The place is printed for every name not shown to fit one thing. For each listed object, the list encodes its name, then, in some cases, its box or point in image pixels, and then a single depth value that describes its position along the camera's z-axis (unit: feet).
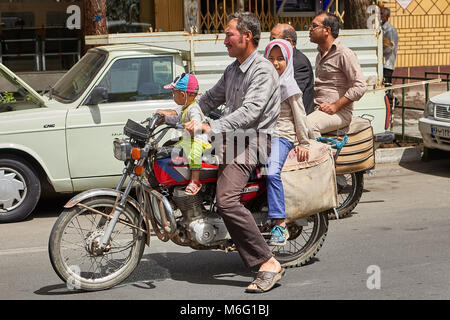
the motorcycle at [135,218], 18.75
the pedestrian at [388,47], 46.16
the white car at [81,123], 27.58
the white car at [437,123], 35.10
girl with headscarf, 20.88
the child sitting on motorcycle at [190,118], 19.07
